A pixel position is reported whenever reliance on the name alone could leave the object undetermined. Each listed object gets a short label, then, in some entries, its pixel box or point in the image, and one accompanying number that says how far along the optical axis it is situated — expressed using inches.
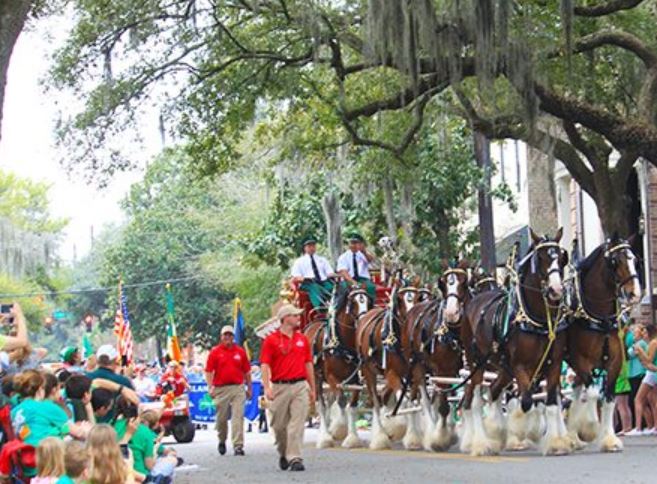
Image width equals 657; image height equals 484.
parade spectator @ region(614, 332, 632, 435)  911.0
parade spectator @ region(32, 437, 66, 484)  404.5
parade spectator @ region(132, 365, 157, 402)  1168.2
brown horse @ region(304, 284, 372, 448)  925.2
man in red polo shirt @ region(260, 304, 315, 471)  717.3
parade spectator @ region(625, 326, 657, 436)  863.7
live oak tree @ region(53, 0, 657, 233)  866.8
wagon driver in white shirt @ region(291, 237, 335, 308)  983.0
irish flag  1507.1
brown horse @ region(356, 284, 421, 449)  868.0
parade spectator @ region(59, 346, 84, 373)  754.8
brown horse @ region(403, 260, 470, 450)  813.9
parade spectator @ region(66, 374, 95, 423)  525.3
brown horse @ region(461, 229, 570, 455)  729.0
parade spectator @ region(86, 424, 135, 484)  378.6
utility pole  1176.2
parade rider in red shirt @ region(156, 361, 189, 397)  1165.7
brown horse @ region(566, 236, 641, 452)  733.9
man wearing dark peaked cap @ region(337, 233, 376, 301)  965.2
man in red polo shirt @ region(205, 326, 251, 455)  870.4
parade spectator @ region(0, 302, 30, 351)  540.7
